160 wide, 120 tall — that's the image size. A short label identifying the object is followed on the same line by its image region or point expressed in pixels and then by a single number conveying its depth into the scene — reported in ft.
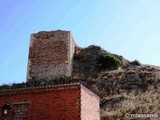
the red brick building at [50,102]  27.70
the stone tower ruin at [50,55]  68.14
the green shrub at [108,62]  71.78
